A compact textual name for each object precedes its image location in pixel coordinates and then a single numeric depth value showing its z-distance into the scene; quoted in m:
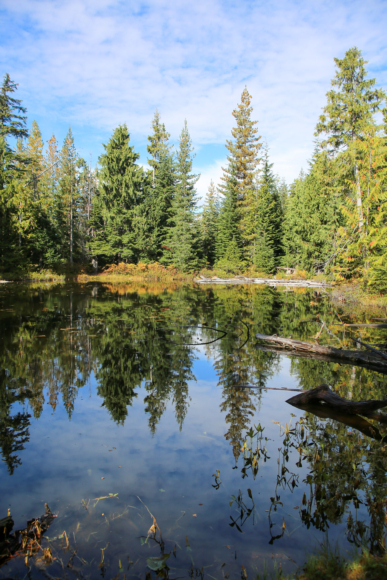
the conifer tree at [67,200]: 38.66
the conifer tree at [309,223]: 33.97
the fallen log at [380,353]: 6.73
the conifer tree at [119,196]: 37.03
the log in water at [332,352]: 7.71
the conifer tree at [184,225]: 37.62
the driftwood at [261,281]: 32.47
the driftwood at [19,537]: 2.91
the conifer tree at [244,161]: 42.03
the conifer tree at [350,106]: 23.14
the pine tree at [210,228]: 46.34
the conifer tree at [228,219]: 41.50
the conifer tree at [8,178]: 28.66
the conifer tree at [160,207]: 38.75
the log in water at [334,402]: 5.10
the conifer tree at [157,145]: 41.56
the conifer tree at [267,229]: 41.09
